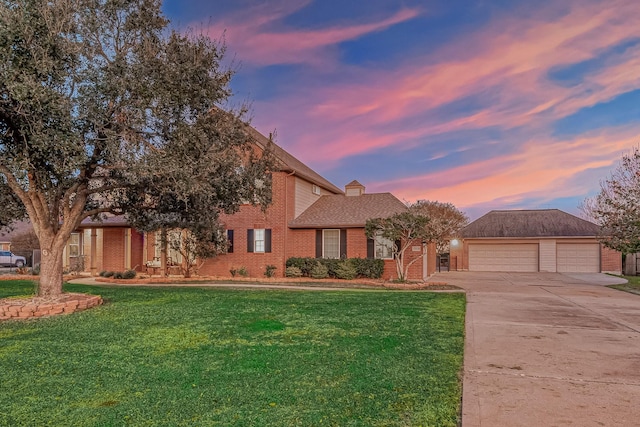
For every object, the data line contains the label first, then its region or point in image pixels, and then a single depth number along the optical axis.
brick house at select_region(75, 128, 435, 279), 19.27
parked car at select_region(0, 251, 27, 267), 29.80
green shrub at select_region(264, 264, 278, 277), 19.27
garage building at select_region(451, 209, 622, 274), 25.33
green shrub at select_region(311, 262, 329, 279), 18.70
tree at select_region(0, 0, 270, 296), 7.79
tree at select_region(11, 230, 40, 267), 29.77
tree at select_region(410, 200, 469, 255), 29.62
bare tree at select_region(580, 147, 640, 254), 17.52
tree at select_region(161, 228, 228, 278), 18.45
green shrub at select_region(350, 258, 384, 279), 18.36
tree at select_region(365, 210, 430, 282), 16.14
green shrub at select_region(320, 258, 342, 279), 18.75
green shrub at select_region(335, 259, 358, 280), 18.41
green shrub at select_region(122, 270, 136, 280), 18.66
